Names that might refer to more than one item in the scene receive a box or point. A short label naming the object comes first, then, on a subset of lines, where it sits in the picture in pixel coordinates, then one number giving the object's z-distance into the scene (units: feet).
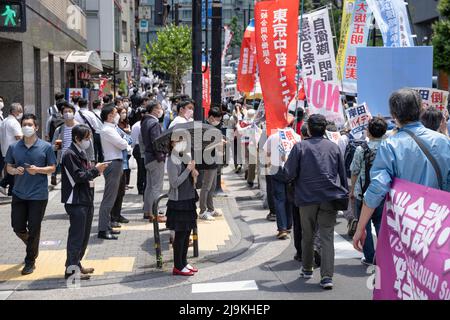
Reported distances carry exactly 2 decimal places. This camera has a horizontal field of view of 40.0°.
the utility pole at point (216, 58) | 42.57
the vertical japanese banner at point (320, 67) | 32.91
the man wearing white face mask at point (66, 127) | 36.65
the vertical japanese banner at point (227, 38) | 74.02
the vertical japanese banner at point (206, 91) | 53.21
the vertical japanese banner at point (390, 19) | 36.78
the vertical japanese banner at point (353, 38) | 43.76
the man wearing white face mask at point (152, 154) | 32.76
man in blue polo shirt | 24.02
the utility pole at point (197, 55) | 35.09
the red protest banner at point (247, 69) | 47.42
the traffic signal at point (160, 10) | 46.44
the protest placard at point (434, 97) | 28.84
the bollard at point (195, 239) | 26.78
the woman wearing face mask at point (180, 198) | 23.66
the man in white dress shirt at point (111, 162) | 29.66
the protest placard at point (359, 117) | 29.66
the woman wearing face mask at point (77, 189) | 23.15
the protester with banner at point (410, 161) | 13.82
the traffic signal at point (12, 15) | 32.24
